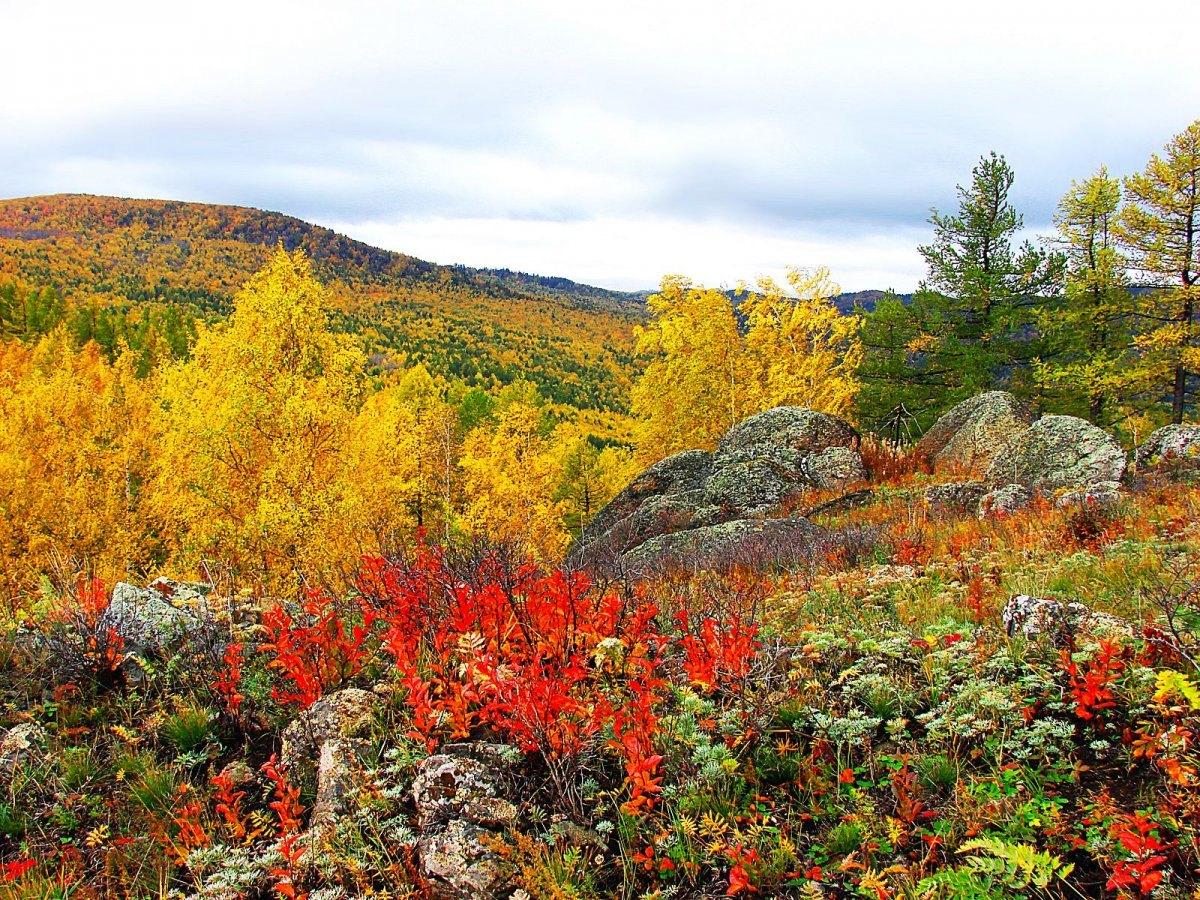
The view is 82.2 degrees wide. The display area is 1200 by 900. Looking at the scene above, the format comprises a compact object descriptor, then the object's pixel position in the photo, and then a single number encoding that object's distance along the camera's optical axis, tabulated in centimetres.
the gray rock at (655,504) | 1416
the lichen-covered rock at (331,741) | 318
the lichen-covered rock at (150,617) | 458
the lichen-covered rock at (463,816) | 264
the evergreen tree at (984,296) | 2514
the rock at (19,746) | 363
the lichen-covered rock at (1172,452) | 1030
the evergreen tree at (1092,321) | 2367
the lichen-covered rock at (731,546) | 797
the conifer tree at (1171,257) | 2234
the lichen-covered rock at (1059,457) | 1139
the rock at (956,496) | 1049
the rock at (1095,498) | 764
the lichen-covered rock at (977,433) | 1465
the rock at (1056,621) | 350
